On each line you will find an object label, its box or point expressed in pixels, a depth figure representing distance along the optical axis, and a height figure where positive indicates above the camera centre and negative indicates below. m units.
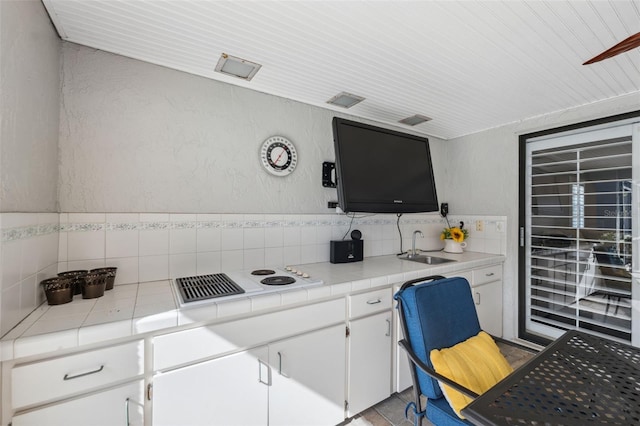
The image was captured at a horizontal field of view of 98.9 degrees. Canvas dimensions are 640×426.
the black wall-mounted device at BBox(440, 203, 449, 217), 3.42 +0.04
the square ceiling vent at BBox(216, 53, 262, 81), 1.77 +0.99
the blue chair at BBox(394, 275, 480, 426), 1.19 -0.55
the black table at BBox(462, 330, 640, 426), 0.72 -0.54
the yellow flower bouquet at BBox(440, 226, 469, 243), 3.10 -0.25
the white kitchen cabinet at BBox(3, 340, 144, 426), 0.95 -0.66
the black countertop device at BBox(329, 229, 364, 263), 2.36 -0.34
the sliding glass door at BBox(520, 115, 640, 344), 2.22 -0.17
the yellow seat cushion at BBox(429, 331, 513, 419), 1.11 -0.67
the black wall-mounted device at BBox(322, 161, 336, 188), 2.49 +0.34
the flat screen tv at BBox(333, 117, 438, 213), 1.99 +0.34
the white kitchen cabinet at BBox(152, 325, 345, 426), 1.21 -0.88
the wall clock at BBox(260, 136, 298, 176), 2.17 +0.46
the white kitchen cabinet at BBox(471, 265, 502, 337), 2.61 -0.83
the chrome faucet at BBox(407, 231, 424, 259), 2.80 -0.38
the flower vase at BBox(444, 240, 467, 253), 3.12 -0.39
